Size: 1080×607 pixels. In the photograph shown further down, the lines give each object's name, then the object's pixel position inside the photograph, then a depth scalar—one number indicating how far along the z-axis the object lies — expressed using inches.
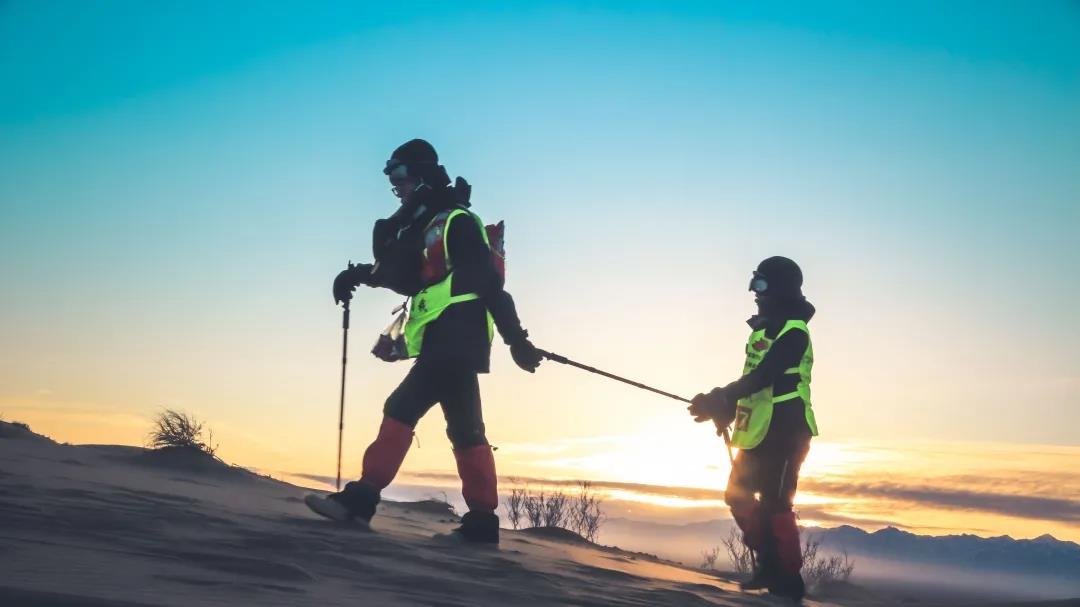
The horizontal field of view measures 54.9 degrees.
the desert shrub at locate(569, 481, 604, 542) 442.9
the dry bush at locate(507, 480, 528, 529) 463.0
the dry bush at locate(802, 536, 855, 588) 491.5
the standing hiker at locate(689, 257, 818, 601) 249.3
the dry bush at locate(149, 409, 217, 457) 415.7
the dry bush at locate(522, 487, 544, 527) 454.3
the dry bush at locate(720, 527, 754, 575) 463.2
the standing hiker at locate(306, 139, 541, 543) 225.9
